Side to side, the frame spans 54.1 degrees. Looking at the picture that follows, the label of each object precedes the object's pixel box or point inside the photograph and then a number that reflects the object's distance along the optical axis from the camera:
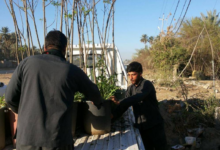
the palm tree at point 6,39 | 40.41
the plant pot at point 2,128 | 2.25
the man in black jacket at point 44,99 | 1.42
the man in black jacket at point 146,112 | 2.64
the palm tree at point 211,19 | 21.46
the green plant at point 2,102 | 2.60
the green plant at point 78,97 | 2.91
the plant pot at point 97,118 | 2.47
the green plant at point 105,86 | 3.02
